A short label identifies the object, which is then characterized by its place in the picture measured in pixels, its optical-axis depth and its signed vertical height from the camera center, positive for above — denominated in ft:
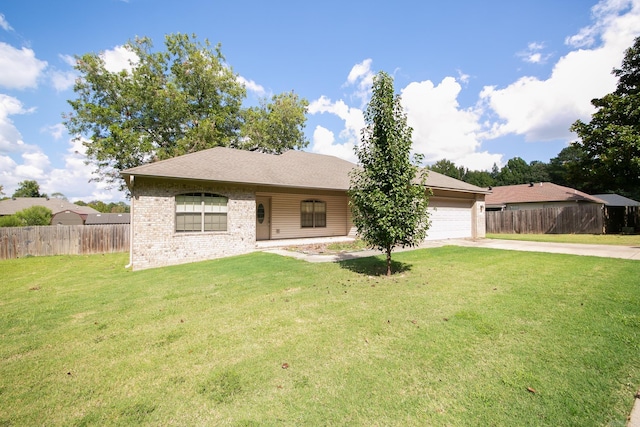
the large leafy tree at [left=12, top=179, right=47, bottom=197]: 198.29 +23.05
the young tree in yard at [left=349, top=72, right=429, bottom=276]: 22.65 +3.26
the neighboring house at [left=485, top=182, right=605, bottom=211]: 83.76 +6.73
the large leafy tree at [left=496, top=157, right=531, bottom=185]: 206.38 +36.13
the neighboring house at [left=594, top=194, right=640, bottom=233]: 63.67 -0.21
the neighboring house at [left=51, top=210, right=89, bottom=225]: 136.56 +1.38
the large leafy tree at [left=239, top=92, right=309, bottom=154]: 83.30 +30.06
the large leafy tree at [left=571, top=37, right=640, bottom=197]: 56.54 +18.37
